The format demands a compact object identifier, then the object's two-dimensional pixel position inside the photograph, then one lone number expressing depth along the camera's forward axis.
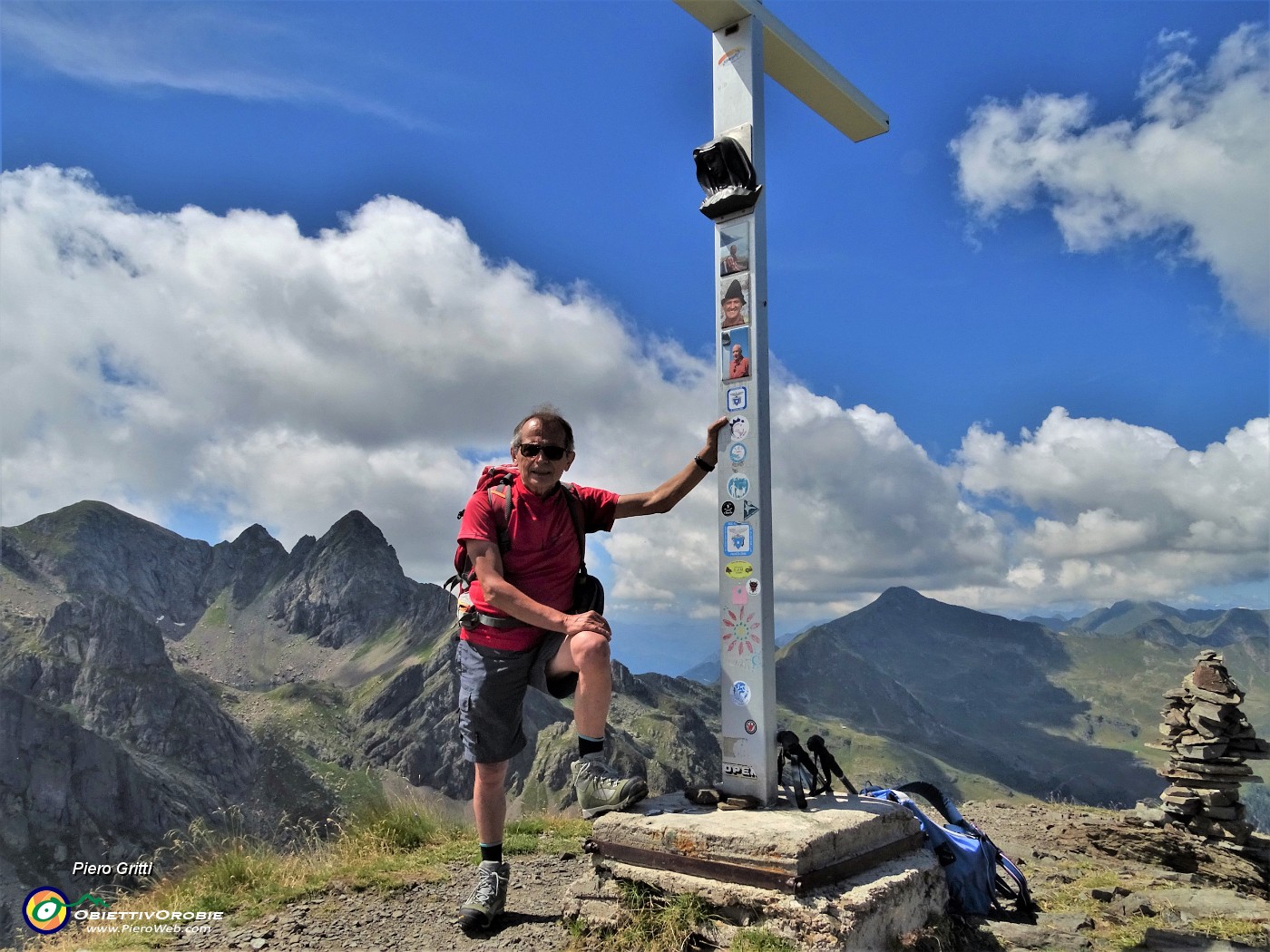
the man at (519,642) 5.85
